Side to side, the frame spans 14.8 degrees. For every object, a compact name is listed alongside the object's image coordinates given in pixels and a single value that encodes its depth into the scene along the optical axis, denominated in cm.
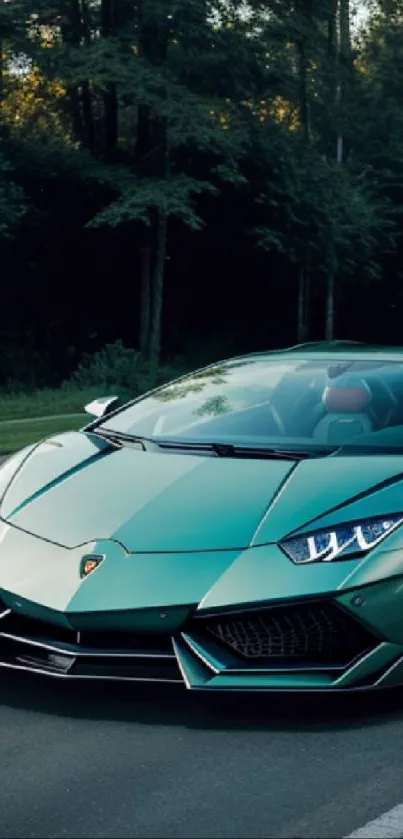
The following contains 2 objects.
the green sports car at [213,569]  493
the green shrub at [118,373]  3206
